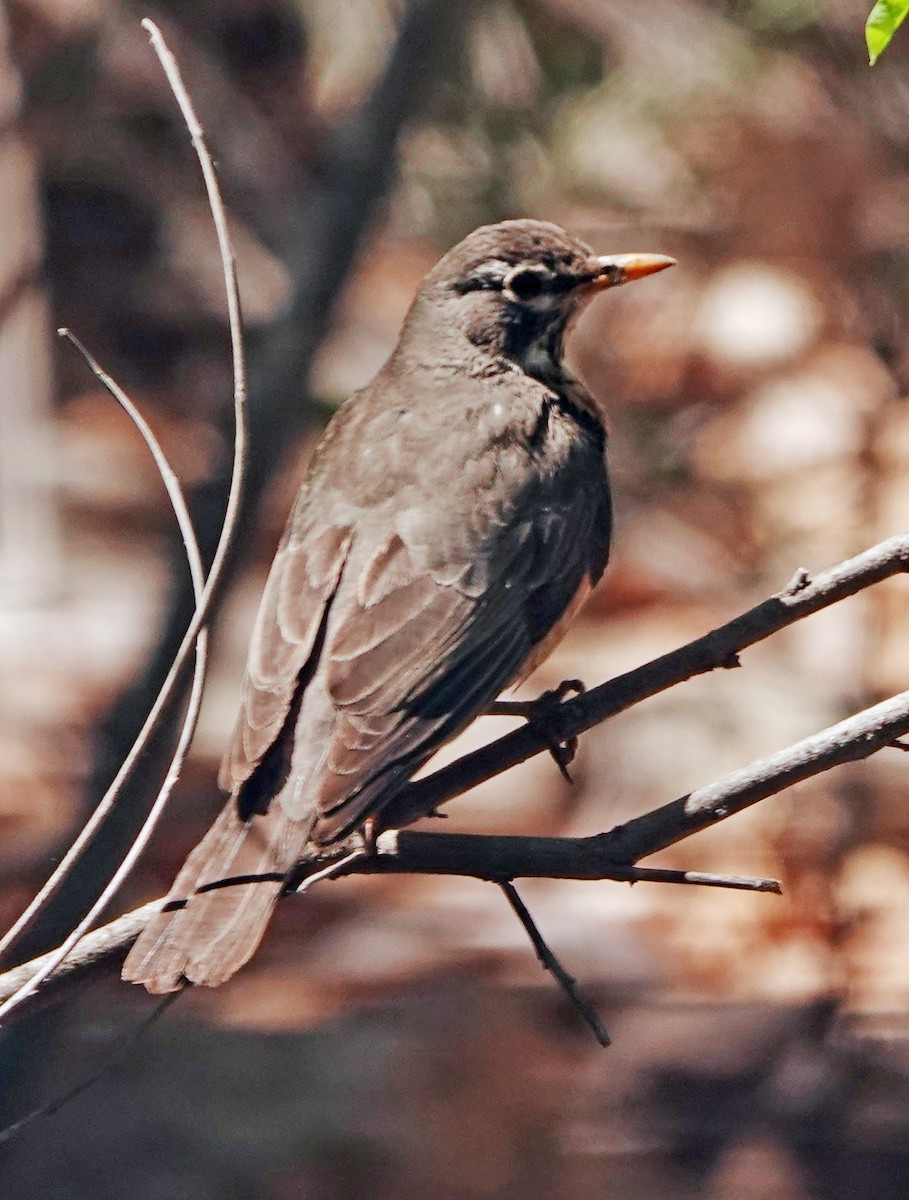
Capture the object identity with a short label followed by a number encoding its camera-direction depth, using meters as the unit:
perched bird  6.55
